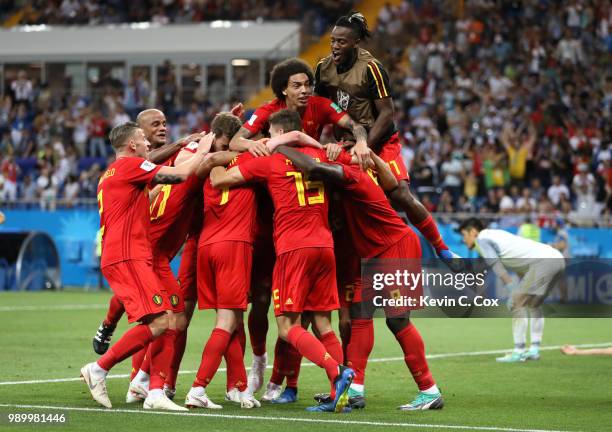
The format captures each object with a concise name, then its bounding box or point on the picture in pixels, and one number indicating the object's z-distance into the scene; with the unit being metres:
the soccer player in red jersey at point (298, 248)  19.14
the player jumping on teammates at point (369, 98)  21.03
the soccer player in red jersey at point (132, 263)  18.89
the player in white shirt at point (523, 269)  28.41
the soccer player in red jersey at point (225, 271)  19.37
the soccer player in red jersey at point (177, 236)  20.69
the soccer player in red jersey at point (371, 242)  19.42
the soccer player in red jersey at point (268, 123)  20.48
